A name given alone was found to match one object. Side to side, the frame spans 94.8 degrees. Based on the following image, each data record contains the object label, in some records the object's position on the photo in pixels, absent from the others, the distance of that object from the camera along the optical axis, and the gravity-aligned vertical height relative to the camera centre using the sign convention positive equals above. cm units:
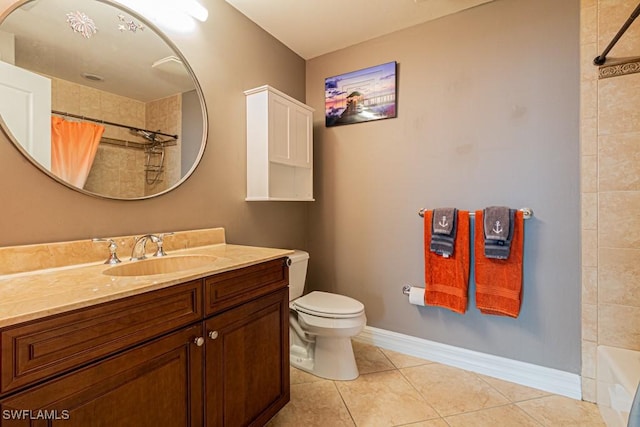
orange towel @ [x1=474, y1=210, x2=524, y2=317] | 171 -39
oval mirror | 106 +49
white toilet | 173 -72
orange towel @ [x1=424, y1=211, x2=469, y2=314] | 187 -39
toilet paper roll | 198 -57
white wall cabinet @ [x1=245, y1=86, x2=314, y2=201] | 186 +48
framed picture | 213 +89
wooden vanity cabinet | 67 -43
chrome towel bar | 170 -1
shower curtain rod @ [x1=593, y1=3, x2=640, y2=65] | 117 +78
